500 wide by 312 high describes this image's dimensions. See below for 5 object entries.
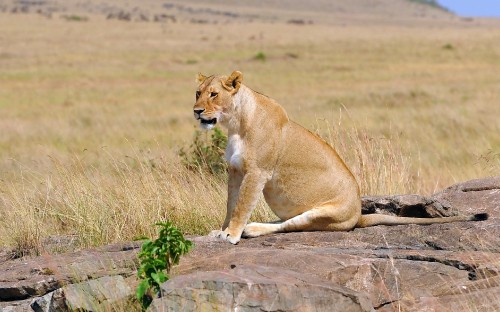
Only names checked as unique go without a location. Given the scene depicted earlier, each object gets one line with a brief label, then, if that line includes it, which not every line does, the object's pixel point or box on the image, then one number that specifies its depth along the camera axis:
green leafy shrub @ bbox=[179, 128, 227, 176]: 22.54
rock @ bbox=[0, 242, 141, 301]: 12.70
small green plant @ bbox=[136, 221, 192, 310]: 11.15
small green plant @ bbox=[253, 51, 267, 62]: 98.94
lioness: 14.45
